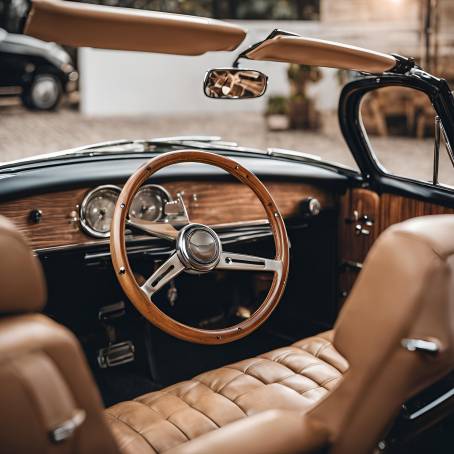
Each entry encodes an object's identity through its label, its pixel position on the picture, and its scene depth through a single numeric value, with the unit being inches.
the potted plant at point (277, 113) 446.3
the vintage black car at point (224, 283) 44.3
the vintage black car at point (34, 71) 464.8
